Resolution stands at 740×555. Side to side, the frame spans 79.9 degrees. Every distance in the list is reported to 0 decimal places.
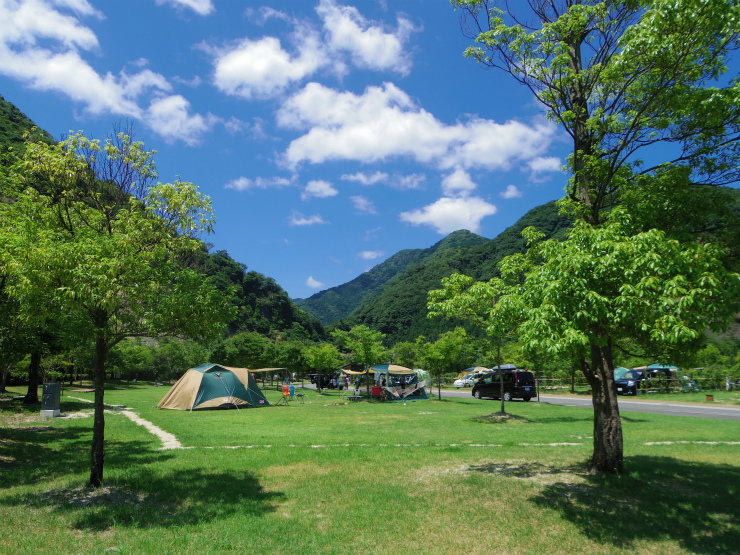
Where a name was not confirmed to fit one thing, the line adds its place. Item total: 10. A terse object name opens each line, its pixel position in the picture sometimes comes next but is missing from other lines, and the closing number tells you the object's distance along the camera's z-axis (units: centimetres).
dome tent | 2064
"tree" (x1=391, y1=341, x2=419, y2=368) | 6136
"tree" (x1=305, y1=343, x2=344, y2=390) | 3356
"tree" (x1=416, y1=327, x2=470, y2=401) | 2705
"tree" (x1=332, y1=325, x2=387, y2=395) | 2755
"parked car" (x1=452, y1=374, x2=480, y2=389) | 4706
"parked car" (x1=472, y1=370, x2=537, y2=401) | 2462
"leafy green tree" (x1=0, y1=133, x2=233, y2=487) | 594
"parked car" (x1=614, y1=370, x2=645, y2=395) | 2870
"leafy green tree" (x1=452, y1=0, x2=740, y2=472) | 482
